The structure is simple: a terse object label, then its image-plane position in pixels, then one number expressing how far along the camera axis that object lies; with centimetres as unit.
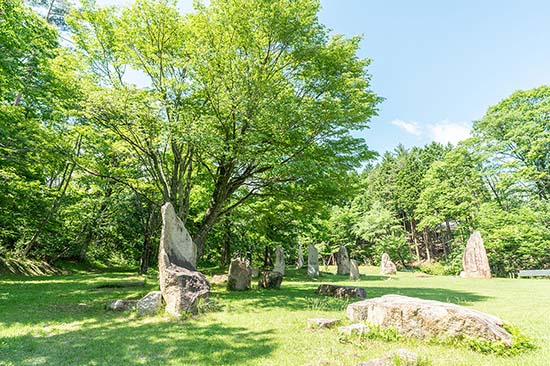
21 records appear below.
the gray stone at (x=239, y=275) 1143
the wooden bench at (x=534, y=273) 2095
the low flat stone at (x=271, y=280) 1229
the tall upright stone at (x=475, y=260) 2006
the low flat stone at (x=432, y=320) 447
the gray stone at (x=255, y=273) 1808
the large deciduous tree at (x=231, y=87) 919
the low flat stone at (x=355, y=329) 496
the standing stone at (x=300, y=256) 2997
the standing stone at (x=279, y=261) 1836
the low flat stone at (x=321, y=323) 563
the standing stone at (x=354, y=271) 1759
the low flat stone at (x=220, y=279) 1389
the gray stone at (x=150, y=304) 718
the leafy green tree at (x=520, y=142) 2384
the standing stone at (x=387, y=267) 2245
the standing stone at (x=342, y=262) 2272
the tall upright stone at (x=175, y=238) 836
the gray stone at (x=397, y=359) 350
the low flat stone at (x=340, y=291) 961
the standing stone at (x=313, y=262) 2023
